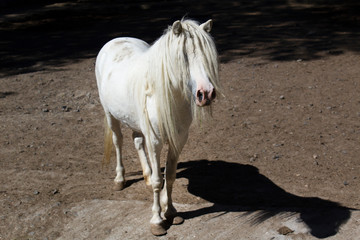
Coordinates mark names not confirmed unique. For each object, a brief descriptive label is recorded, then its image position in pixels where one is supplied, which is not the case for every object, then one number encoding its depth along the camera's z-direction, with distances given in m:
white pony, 3.19
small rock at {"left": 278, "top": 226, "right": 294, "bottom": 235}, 3.62
